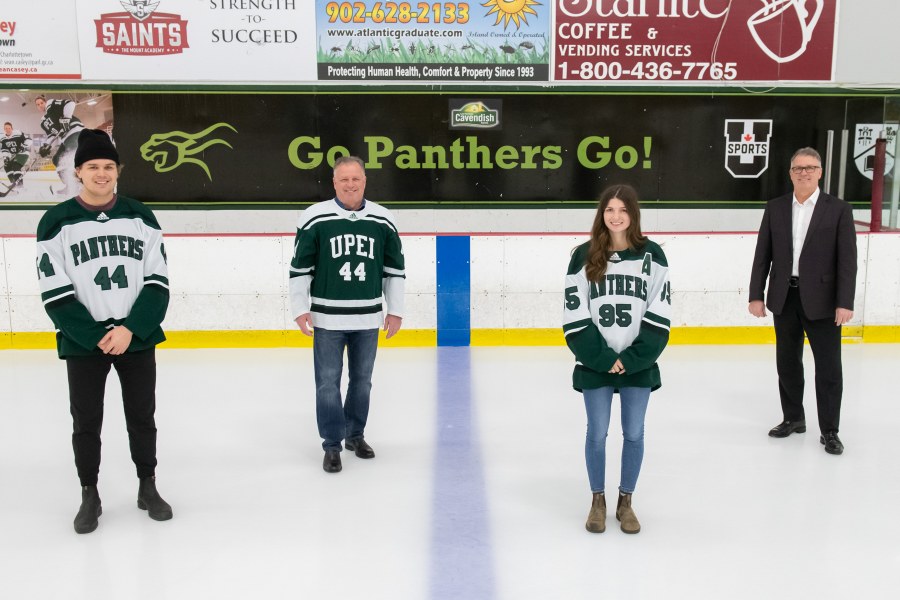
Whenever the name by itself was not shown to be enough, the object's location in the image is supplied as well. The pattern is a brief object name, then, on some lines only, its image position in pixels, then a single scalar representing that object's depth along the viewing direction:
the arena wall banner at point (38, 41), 8.33
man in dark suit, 4.17
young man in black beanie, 3.15
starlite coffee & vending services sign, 8.51
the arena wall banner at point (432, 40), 8.47
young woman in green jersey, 3.08
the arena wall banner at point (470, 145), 8.76
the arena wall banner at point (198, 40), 8.37
